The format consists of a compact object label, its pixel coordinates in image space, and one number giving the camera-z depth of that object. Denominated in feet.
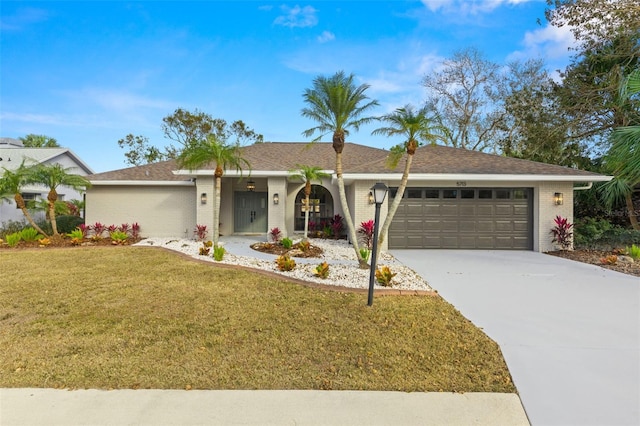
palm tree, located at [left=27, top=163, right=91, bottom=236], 39.42
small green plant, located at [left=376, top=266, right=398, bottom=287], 20.40
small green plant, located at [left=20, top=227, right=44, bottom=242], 39.63
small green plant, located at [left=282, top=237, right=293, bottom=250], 35.48
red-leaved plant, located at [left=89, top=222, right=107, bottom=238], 43.47
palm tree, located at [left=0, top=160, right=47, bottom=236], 39.09
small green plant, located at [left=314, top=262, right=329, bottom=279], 22.18
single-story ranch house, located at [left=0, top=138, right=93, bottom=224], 55.83
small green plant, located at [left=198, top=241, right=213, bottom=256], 30.96
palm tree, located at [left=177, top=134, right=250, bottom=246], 31.55
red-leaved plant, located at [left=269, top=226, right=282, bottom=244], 41.68
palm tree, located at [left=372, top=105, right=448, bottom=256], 24.76
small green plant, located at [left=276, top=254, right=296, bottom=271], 24.18
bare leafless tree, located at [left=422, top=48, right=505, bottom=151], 81.15
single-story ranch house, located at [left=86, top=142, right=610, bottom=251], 37.19
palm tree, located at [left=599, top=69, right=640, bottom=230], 21.59
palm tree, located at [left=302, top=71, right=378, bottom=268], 25.90
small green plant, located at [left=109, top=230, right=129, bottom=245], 39.28
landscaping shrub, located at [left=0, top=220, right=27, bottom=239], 47.68
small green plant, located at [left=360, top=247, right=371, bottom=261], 26.32
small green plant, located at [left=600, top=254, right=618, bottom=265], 28.78
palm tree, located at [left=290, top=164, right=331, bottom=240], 38.14
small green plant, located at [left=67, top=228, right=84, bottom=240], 39.36
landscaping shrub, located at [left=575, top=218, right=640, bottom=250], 37.91
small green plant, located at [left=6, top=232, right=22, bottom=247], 37.50
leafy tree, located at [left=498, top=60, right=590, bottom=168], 51.57
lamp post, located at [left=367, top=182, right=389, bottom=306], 16.81
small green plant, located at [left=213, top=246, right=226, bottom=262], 28.32
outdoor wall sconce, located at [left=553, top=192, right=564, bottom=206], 37.14
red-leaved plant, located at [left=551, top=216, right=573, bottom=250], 36.37
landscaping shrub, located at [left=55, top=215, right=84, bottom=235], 49.93
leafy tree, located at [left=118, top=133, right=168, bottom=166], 99.96
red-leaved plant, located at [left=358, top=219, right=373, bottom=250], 36.40
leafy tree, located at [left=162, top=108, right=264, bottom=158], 92.32
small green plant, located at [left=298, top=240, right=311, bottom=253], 33.55
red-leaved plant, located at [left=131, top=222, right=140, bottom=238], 44.28
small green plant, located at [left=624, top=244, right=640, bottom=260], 29.53
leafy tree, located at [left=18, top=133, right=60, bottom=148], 106.93
